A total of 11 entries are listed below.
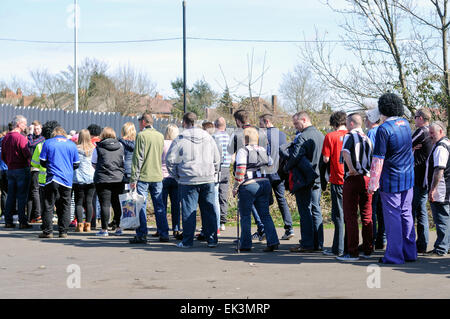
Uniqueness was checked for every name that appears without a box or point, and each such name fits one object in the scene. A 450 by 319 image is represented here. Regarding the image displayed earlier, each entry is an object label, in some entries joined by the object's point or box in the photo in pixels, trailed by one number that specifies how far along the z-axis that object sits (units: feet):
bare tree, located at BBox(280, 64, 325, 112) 143.54
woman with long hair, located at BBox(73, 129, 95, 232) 39.78
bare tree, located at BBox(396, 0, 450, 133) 51.16
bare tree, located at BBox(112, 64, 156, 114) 149.38
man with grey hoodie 32.19
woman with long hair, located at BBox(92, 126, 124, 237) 37.83
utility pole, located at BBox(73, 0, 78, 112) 119.96
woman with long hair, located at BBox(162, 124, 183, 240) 36.11
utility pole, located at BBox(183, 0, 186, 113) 101.43
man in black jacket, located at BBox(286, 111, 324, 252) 30.76
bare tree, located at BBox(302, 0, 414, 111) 54.08
